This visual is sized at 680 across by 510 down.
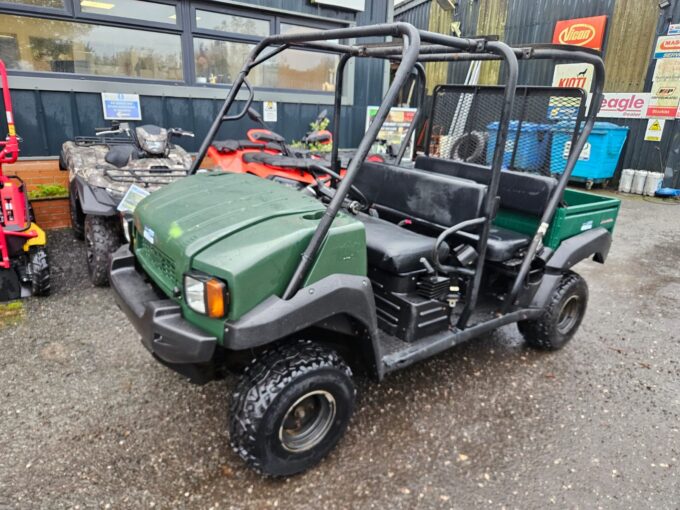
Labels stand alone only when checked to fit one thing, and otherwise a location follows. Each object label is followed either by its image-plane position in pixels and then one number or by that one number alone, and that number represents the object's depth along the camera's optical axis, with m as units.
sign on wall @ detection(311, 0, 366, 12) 6.99
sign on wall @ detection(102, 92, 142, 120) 5.90
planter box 5.37
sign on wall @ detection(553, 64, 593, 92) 10.10
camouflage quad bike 3.91
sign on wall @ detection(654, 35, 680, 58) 8.94
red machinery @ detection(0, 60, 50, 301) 3.57
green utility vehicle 1.85
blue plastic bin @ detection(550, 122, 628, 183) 9.34
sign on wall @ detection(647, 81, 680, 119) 9.02
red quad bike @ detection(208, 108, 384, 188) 4.95
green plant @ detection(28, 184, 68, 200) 5.35
